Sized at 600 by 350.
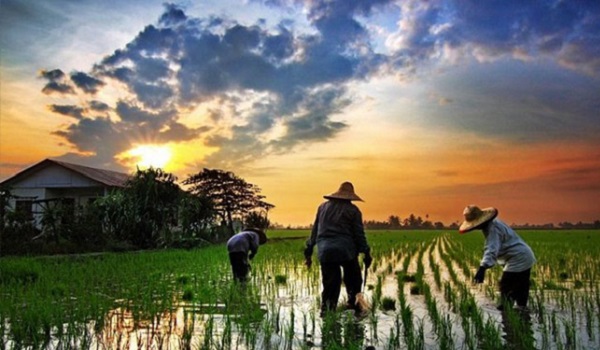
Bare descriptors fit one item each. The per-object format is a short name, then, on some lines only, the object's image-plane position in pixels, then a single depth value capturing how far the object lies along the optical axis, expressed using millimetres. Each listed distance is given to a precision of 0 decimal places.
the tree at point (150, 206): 17830
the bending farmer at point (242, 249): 7691
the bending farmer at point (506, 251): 5633
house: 21453
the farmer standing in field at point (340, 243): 5758
